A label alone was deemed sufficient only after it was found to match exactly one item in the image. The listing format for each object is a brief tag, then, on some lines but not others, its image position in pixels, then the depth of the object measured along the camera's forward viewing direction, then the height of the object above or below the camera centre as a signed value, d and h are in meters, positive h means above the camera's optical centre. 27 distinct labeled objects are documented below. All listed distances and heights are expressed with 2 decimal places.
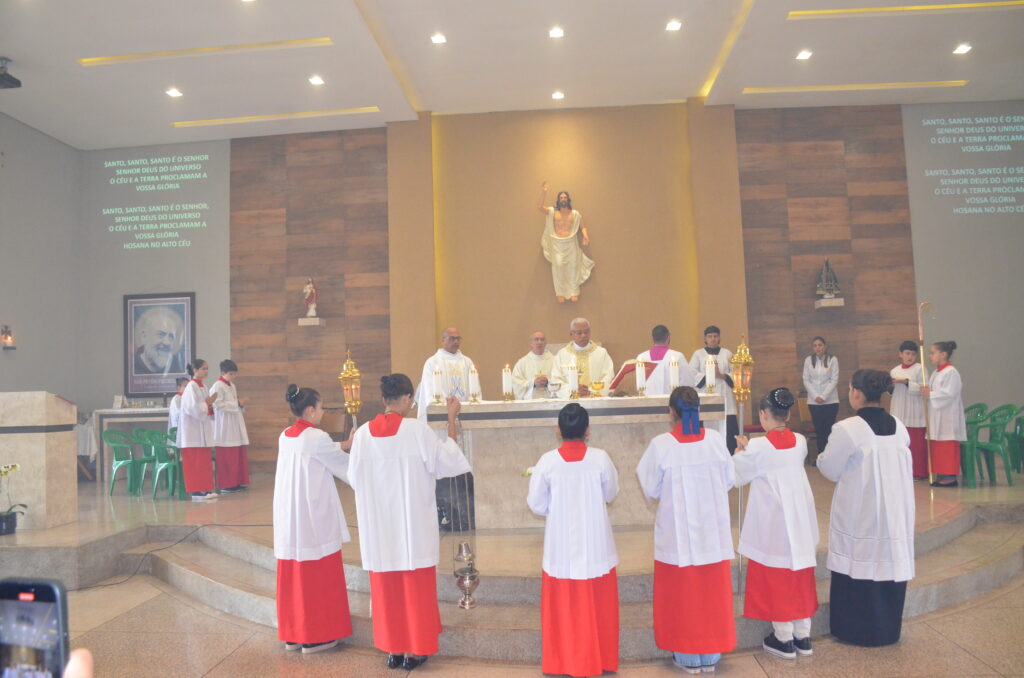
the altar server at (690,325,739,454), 8.11 +0.02
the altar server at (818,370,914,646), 3.93 -0.80
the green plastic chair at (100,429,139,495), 8.30 -0.70
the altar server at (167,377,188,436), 8.51 -0.25
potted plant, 6.06 -0.98
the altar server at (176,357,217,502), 8.02 -0.53
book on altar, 6.16 +0.05
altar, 6.02 -0.65
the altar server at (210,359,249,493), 8.43 -0.48
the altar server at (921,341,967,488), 7.31 -0.55
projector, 7.82 +3.44
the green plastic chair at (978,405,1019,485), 7.34 -0.82
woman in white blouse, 9.01 -0.23
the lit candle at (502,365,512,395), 6.04 +0.00
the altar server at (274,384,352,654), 4.14 -0.84
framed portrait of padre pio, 10.50 +0.74
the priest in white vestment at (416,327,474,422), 6.66 +0.12
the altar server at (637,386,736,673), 3.66 -0.80
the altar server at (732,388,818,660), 3.83 -0.84
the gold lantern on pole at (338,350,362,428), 4.48 +0.00
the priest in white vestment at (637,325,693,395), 6.37 +0.10
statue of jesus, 9.86 +1.77
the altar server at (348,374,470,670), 3.88 -0.72
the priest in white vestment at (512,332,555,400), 7.16 +0.13
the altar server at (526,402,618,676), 3.58 -0.87
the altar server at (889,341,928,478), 7.90 -0.40
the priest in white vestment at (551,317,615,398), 6.68 +0.16
